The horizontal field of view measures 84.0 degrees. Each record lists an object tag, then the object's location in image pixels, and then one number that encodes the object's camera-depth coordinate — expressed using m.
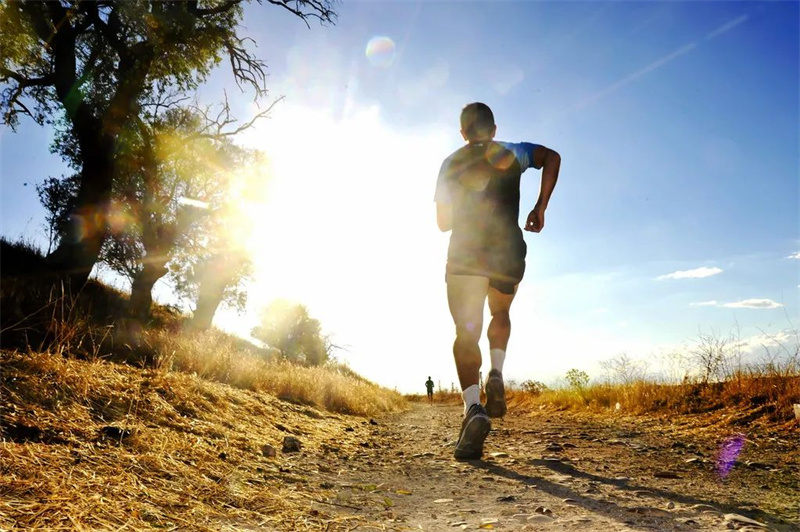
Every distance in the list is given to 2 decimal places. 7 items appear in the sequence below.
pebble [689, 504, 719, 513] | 2.05
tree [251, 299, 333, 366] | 38.03
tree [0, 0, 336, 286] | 11.13
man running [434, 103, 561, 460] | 3.84
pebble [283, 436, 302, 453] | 3.89
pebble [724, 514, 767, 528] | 1.83
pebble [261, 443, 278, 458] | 3.48
